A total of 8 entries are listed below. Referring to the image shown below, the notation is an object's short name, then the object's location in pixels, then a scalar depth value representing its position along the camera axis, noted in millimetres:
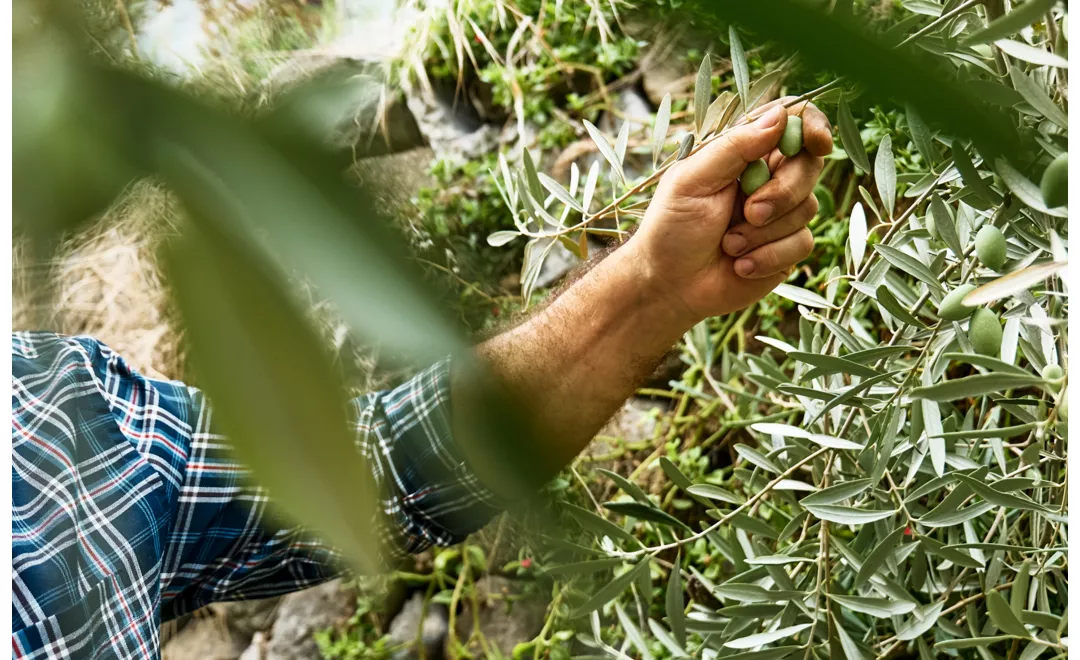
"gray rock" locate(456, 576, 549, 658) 1575
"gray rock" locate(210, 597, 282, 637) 1849
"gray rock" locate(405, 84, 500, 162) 1720
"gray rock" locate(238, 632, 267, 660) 1838
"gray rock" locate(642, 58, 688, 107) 1502
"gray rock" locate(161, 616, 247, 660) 1840
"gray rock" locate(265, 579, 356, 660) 1791
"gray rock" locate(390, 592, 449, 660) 1689
